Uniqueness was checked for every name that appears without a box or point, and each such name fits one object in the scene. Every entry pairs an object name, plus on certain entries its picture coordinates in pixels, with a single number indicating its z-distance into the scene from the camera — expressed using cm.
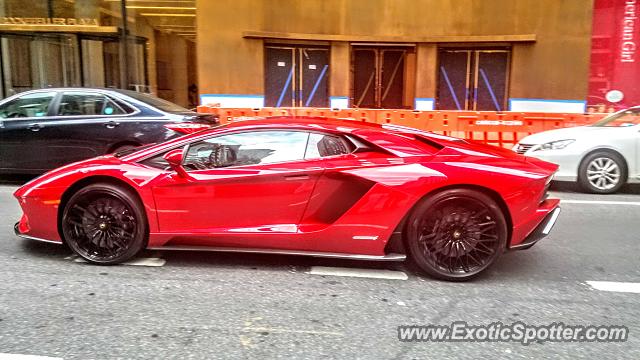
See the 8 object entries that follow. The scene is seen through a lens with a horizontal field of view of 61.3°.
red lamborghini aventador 425
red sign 1636
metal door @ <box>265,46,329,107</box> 1700
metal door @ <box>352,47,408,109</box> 1736
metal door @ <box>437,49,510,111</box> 1702
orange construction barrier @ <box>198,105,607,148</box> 1113
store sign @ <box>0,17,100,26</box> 1602
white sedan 810
